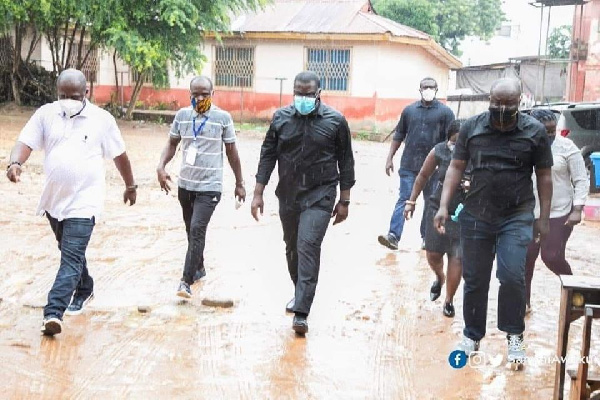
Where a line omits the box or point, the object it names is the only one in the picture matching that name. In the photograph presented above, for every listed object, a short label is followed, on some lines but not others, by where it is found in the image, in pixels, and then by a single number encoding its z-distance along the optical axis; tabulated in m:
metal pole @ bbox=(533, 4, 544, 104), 30.94
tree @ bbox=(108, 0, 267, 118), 23.95
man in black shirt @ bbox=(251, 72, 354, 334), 6.29
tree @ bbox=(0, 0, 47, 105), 23.05
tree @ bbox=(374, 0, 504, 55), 39.62
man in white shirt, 6.07
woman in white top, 6.36
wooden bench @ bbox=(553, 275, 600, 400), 4.27
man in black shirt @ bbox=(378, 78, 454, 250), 9.17
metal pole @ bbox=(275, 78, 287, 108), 30.27
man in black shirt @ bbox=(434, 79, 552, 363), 5.44
